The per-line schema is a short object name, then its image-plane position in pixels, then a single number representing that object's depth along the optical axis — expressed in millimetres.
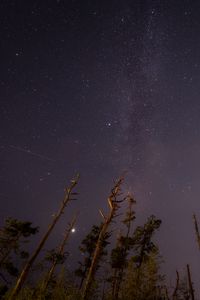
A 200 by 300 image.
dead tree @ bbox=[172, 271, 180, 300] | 30031
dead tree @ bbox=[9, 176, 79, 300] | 16808
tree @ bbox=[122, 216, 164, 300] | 27500
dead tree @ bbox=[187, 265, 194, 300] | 25617
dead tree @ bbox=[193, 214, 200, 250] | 28566
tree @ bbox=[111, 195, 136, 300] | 31750
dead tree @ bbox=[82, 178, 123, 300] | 15445
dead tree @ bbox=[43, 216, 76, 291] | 30308
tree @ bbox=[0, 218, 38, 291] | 28016
